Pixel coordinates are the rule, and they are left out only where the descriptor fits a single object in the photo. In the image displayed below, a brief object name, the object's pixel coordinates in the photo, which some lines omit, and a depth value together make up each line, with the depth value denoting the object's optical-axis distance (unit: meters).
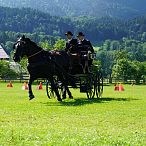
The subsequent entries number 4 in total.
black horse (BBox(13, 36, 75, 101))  19.11
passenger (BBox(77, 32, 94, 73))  21.72
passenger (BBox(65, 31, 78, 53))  21.81
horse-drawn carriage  19.38
